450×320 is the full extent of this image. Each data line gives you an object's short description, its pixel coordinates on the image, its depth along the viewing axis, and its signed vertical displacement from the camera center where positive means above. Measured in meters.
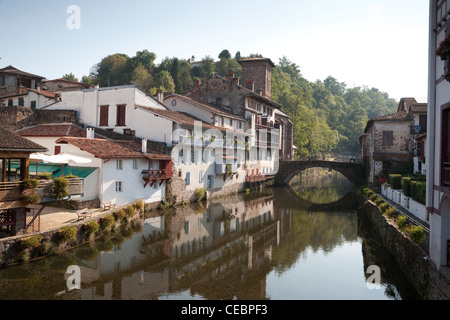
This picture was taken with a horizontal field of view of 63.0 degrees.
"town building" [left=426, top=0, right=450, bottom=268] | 11.88 +0.85
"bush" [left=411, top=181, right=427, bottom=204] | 19.09 -1.58
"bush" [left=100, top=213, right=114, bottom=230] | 21.06 -3.71
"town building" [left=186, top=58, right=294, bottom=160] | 47.66 +8.33
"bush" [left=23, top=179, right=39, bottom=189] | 16.45 -1.24
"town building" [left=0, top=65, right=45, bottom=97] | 48.06 +10.10
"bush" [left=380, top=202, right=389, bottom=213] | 23.16 -2.87
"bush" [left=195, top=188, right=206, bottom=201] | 35.59 -3.37
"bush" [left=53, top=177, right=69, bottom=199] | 18.17 -1.51
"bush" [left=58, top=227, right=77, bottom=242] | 17.31 -3.63
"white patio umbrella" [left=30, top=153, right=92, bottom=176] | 20.51 -0.08
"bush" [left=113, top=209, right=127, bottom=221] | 22.97 -3.59
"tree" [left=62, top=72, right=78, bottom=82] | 84.75 +18.88
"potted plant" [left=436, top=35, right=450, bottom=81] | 10.69 +3.27
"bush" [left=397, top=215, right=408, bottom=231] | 17.17 -2.90
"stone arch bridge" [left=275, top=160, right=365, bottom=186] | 48.88 -1.11
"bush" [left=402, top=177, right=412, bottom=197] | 22.93 -1.51
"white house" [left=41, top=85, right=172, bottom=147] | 32.34 +4.50
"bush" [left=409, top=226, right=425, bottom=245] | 14.21 -2.82
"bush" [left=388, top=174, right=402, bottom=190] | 27.84 -1.54
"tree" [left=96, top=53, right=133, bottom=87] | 78.81 +19.59
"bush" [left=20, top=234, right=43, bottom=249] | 15.52 -3.67
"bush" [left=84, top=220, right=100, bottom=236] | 19.31 -3.70
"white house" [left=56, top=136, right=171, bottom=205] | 25.28 -0.73
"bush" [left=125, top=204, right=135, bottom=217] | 24.55 -3.57
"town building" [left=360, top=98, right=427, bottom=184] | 37.66 +1.98
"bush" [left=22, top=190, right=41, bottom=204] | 16.39 -1.87
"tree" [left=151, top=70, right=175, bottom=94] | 71.38 +15.02
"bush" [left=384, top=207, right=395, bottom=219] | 21.35 -3.00
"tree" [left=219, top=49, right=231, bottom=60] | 99.88 +28.60
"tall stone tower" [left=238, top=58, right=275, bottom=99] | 59.69 +14.33
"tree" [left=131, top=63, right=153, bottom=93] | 72.88 +15.98
